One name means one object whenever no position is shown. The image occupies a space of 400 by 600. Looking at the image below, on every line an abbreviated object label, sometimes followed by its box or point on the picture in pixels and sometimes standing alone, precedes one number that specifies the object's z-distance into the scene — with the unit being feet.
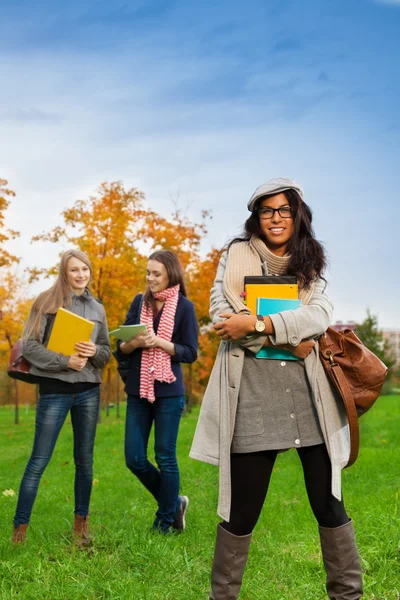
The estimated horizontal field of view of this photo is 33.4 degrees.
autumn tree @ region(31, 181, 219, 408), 62.13
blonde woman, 16.38
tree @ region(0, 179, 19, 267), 60.44
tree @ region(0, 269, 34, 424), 74.28
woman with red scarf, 17.25
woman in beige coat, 10.19
